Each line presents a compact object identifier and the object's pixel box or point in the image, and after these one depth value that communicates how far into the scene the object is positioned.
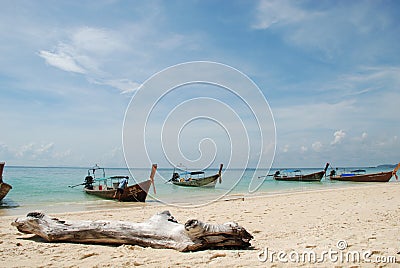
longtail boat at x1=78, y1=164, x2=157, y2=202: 18.48
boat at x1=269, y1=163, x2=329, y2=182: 44.41
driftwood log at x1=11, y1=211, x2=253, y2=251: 4.97
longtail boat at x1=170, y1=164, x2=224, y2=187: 34.00
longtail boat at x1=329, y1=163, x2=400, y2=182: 37.33
